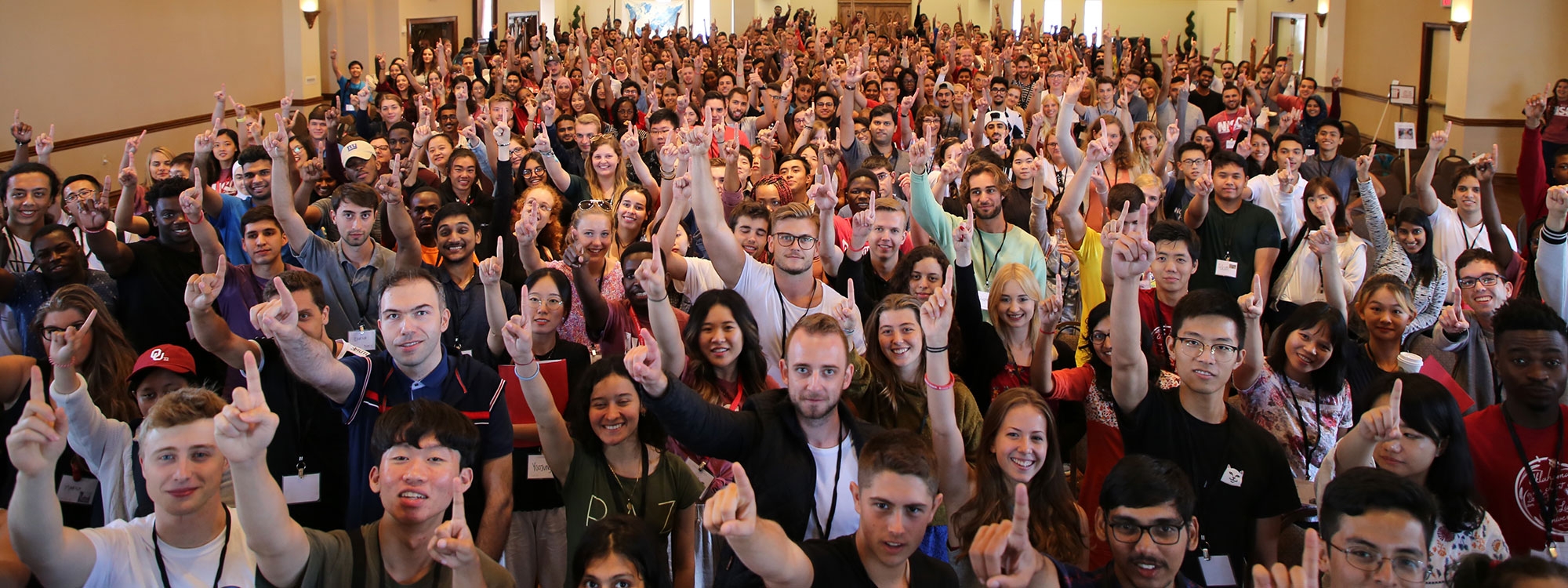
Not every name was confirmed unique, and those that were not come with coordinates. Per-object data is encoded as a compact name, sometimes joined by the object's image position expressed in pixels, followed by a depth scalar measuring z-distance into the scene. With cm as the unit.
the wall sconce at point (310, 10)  1385
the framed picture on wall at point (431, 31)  1662
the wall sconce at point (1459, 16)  1173
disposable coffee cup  328
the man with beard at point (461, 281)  400
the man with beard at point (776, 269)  382
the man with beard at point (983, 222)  458
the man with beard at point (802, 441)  268
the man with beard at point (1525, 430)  281
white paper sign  734
